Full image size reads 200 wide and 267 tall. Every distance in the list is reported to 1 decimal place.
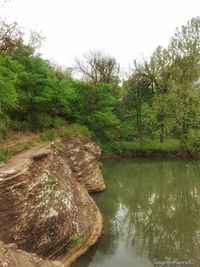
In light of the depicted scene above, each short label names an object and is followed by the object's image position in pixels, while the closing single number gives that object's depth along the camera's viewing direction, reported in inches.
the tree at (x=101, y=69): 1026.7
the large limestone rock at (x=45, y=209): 206.2
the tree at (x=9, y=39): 517.3
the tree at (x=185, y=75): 798.3
